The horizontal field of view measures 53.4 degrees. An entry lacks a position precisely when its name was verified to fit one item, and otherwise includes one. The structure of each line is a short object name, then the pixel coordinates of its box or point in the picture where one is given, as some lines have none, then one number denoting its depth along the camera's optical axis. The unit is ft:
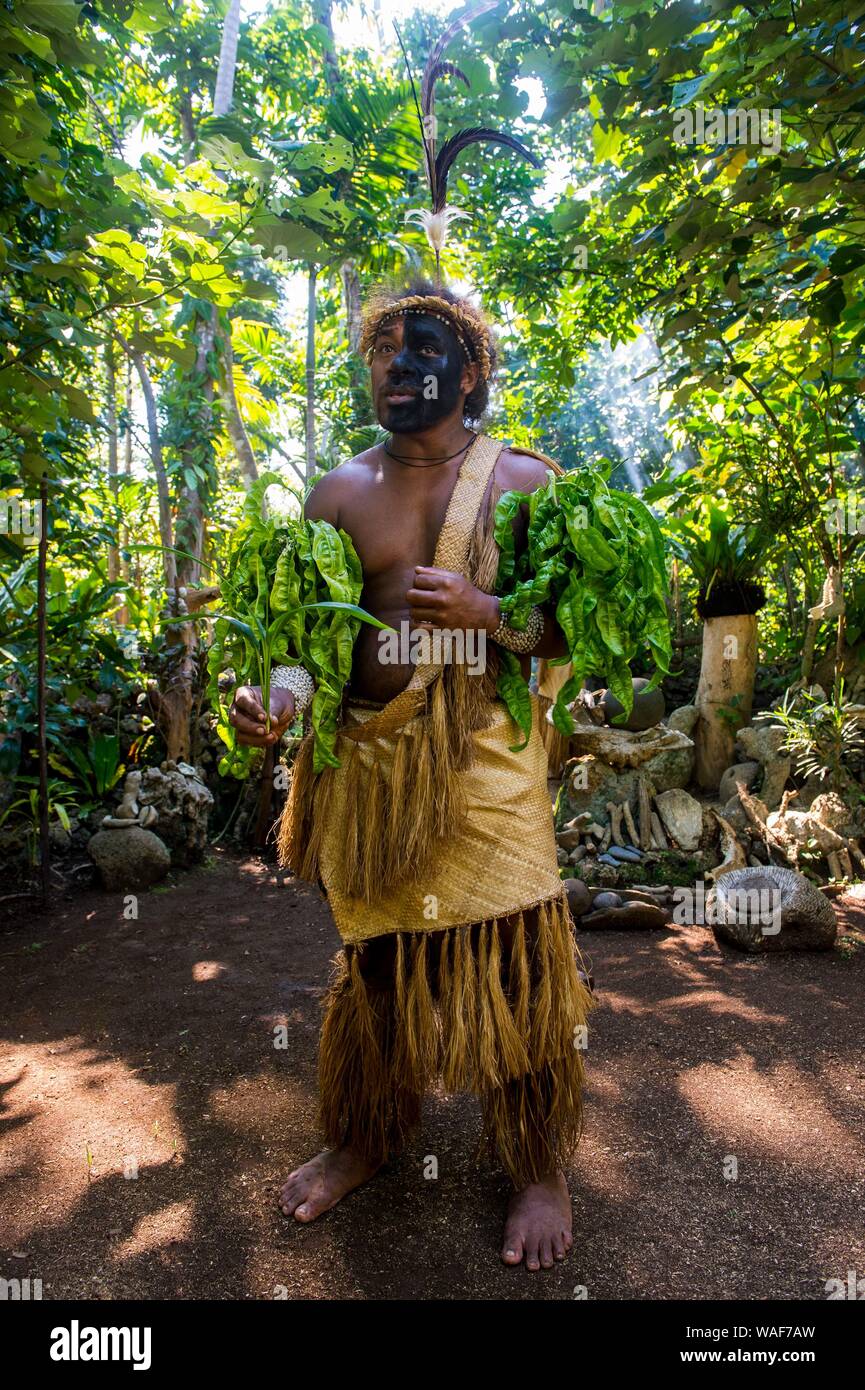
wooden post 17.57
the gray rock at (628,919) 12.97
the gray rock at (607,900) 13.52
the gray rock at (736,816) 15.19
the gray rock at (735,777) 16.58
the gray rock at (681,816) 15.67
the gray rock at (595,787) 16.63
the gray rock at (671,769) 16.99
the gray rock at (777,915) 11.23
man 5.58
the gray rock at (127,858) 14.30
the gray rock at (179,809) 15.51
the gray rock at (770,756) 16.05
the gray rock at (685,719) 17.88
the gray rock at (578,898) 13.47
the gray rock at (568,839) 15.69
